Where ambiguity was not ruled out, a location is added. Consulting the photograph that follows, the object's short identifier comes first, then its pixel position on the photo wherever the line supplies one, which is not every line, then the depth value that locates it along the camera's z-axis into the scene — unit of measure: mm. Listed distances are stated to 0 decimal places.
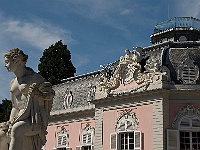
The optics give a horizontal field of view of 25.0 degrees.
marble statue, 7262
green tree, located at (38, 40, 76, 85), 46469
